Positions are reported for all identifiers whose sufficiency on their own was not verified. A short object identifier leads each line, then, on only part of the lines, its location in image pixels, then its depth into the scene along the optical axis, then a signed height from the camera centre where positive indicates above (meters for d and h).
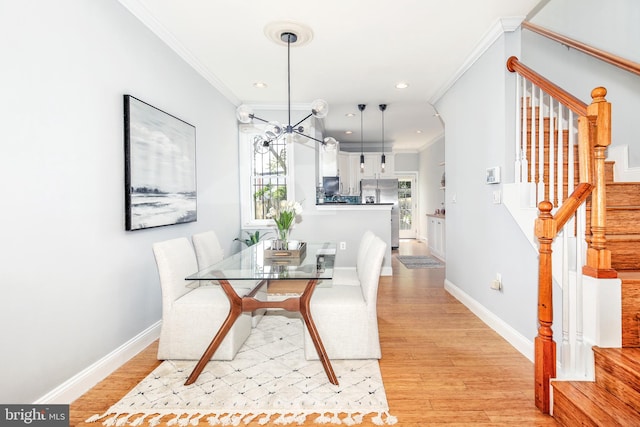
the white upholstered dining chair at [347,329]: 2.29 -0.84
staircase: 1.40 -0.78
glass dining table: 2.00 -0.40
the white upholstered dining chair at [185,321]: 2.27 -0.77
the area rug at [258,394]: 1.70 -1.07
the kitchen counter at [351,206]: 4.92 +0.07
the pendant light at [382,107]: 4.97 +1.61
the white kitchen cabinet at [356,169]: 8.30 +1.09
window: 4.94 +0.51
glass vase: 2.60 -0.20
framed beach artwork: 2.33 +0.37
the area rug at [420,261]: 5.75 -0.96
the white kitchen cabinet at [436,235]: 6.37 -0.52
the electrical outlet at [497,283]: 2.81 -0.64
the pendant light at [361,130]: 5.02 +1.68
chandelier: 2.82 +0.81
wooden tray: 2.46 -0.33
